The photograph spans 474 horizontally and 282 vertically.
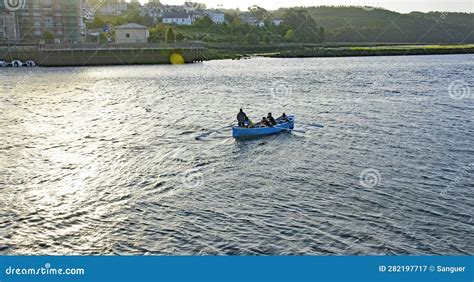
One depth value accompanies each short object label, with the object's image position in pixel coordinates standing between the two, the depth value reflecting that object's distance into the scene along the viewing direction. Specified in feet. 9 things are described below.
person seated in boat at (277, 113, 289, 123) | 138.62
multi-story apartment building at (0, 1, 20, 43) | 479.00
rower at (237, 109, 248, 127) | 130.62
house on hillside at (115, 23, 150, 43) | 485.56
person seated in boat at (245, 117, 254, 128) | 131.75
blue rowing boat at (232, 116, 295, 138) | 129.39
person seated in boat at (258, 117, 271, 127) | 134.27
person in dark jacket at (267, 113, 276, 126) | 134.92
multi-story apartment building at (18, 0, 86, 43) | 513.45
